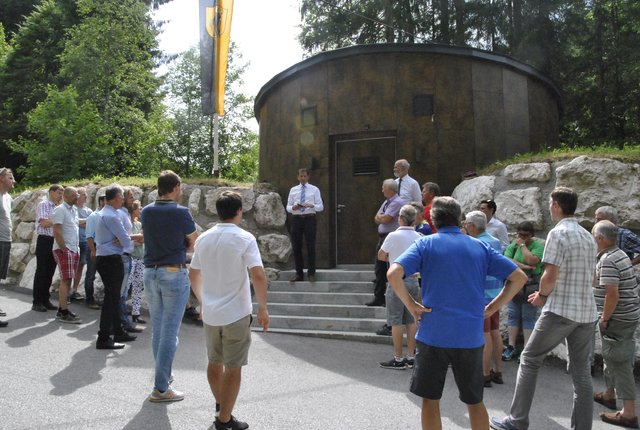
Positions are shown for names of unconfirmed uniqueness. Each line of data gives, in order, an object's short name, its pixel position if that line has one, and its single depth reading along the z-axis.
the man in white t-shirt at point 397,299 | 5.58
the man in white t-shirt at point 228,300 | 3.57
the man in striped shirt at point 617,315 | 4.41
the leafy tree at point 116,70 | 20.45
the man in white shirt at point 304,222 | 8.59
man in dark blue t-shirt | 4.30
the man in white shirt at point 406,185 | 7.94
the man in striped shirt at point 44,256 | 7.82
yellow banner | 10.03
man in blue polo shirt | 2.98
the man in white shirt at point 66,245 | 7.26
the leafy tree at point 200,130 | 26.08
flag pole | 10.13
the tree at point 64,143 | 15.43
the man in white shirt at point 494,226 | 6.28
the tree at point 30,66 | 22.50
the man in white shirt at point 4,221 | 7.01
